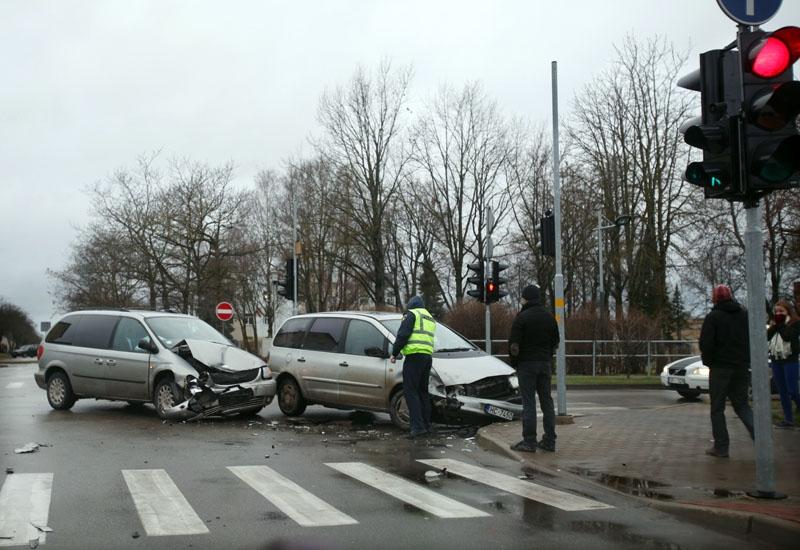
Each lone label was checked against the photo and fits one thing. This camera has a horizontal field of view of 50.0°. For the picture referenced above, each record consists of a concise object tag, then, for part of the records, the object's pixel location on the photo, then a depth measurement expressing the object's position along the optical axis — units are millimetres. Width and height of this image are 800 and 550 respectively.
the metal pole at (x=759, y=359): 6871
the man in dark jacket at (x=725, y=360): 9430
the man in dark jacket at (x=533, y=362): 10141
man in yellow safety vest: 11727
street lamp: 38031
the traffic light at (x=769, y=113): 6594
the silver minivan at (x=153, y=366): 13672
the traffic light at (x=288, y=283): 28484
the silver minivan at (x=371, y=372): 12406
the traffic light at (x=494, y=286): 17812
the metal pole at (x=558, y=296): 12953
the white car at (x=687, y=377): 19766
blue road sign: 6839
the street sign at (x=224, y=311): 30719
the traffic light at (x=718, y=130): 6902
